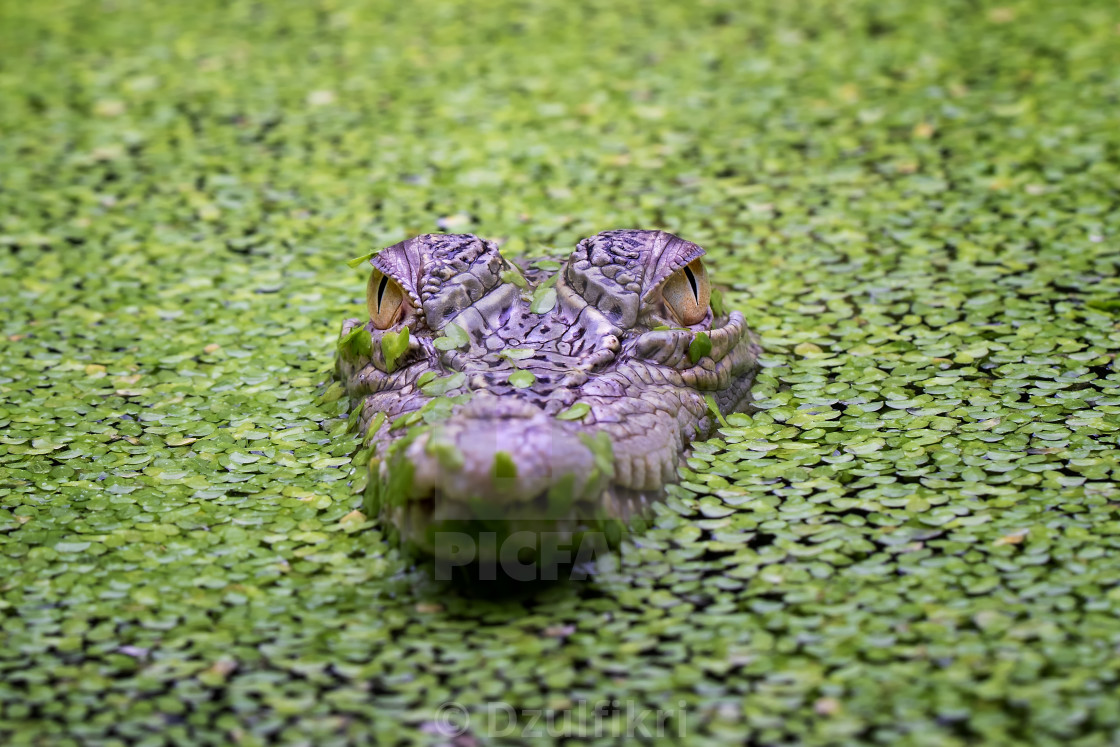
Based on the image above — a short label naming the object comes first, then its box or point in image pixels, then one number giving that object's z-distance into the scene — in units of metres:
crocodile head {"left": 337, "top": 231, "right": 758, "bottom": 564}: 5.49
